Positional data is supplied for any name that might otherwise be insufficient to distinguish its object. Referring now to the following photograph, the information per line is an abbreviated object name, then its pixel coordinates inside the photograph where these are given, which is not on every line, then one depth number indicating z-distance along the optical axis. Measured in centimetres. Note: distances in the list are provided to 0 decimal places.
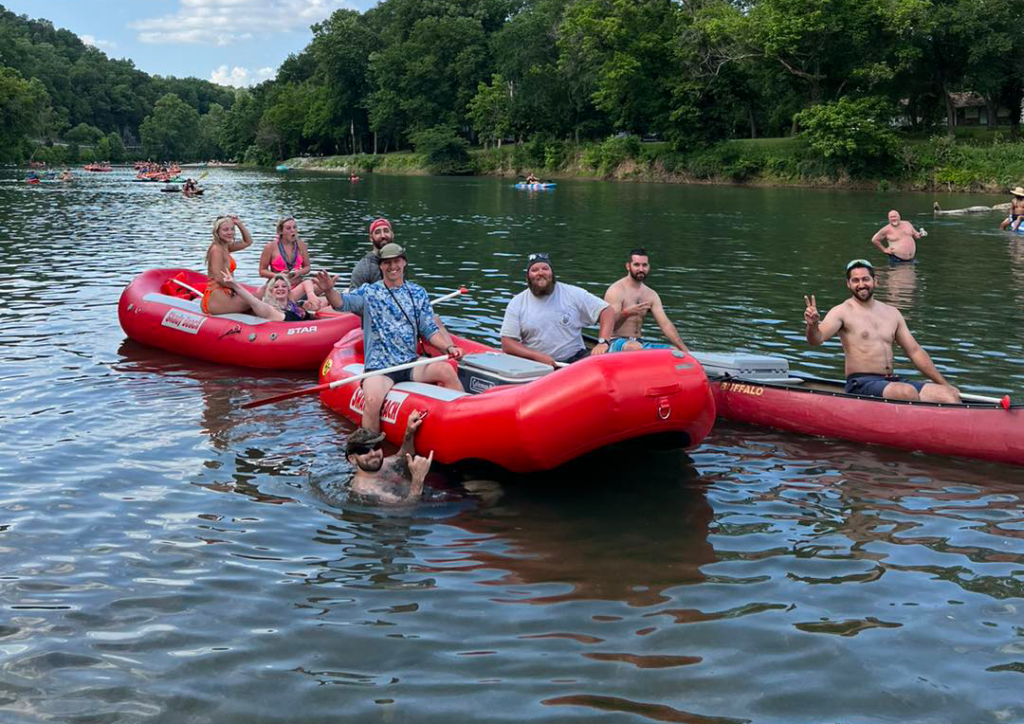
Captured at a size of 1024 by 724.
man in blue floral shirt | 775
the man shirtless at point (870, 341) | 802
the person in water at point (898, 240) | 1897
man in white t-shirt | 872
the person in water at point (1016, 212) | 2334
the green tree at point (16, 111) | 7912
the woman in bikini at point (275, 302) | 1150
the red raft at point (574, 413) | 662
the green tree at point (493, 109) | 6900
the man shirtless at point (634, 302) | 921
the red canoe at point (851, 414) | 746
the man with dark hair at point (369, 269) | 1048
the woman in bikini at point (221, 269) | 1119
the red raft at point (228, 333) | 1110
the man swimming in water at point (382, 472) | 692
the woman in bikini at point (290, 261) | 1218
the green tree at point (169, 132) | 14288
